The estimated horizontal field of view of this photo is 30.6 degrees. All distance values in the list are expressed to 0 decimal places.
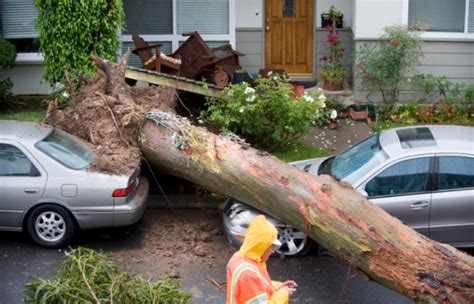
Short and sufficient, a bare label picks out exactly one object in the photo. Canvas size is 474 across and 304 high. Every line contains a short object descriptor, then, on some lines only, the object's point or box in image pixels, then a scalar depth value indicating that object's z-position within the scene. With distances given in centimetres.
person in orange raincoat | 602
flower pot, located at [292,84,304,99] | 1507
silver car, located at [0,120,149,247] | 1033
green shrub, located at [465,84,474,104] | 1559
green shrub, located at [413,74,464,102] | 1573
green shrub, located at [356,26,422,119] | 1534
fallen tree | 823
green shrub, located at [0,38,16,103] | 1595
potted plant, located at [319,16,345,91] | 1625
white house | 1608
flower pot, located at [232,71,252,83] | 1521
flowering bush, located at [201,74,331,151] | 1298
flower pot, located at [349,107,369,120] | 1563
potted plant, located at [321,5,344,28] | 1698
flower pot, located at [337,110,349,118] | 1577
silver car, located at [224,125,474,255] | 983
